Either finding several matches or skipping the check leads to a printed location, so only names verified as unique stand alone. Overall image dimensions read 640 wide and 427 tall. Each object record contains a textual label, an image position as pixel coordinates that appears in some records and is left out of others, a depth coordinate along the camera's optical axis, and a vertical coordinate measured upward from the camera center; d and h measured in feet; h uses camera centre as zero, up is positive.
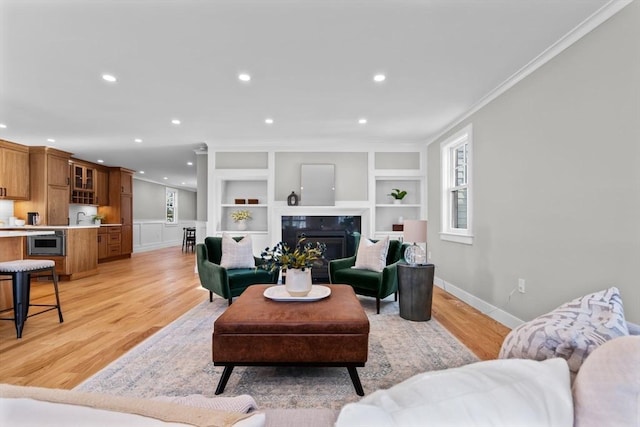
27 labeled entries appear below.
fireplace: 18.04 -1.07
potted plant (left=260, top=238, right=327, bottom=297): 8.19 -1.46
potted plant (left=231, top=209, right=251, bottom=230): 18.85 -0.21
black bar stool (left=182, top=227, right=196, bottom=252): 33.47 -2.81
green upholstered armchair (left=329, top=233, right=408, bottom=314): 11.66 -2.46
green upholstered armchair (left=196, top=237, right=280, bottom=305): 11.82 -2.45
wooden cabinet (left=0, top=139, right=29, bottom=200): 18.01 +2.54
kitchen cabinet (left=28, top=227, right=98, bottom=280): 17.39 -2.51
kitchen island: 10.61 -1.44
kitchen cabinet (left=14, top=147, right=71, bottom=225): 19.56 +1.78
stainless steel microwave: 17.42 -1.77
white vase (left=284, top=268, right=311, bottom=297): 8.16 -1.85
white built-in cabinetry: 18.12 +0.89
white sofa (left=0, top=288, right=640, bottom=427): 1.63 -1.06
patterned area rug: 6.39 -3.72
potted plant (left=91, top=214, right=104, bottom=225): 25.08 -0.48
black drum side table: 10.66 -2.68
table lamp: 11.71 -0.77
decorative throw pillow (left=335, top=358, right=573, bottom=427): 1.60 -1.04
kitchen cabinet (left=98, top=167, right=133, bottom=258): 26.99 +0.46
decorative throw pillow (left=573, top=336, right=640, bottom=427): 1.81 -1.07
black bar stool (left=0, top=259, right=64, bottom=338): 9.21 -2.08
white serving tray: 8.02 -2.19
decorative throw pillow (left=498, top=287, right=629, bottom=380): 2.63 -1.06
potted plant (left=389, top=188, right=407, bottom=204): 18.54 +1.21
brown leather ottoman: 6.32 -2.68
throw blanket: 1.75 -1.13
